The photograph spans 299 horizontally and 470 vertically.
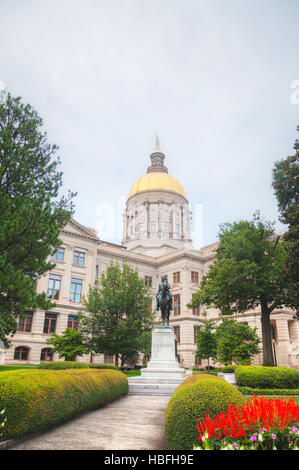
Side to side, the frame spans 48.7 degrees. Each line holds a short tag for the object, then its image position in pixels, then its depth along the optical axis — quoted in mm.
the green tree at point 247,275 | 25797
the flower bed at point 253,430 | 4699
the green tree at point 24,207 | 11164
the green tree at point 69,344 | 31375
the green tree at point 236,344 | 27841
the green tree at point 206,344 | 33250
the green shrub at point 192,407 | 5473
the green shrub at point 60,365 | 20995
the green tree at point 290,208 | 19734
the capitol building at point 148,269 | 42625
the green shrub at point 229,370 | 22703
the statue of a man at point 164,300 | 22344
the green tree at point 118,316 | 33062
